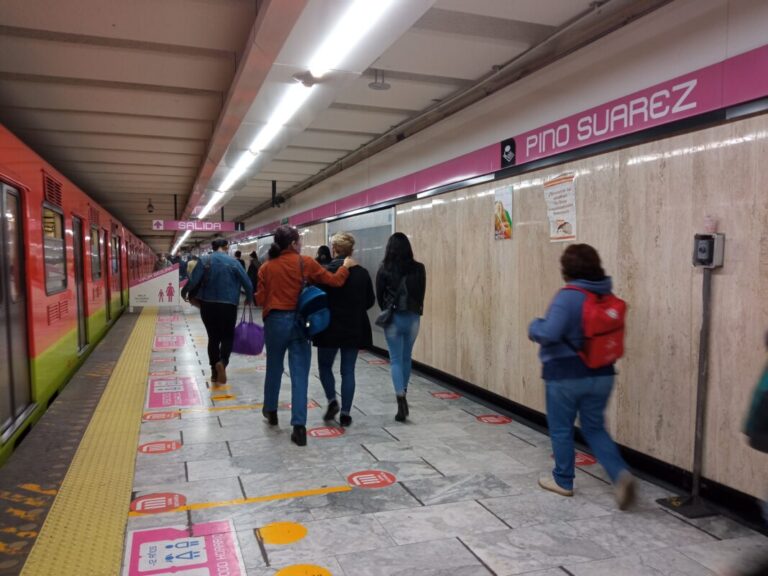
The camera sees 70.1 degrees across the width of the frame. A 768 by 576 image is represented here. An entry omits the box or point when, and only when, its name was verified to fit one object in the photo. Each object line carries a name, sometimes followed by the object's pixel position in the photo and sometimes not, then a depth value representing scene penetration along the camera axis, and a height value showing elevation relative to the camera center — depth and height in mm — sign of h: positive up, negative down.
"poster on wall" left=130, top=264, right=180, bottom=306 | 12500 -729
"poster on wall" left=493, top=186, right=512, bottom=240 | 4586 +358
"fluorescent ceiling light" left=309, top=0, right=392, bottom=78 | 2781 +1256
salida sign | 13866 +856
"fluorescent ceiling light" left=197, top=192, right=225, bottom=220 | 9094 +1009
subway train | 3502 -224
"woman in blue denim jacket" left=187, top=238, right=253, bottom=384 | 5273 -334
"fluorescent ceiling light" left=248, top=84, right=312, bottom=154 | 4118 +1220
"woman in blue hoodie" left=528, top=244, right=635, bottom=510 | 2717 -604
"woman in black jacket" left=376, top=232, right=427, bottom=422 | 4312 -331
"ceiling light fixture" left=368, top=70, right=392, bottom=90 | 4586 +1484
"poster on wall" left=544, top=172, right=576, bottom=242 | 3871 +354
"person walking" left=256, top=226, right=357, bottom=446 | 3779 -310
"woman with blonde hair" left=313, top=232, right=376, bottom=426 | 4023 -520
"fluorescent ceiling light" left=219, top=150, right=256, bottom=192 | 6211 +1118
